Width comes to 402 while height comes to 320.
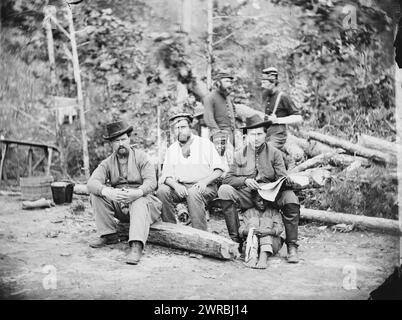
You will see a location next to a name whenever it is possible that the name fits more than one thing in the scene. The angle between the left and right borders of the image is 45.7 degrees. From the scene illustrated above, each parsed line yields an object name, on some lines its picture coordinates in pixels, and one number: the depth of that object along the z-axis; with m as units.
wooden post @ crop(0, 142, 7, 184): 6.86
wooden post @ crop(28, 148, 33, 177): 7.15
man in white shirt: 5.44
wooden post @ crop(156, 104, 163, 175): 7.05
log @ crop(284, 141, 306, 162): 7.05
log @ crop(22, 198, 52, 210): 6.59
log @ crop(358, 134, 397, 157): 5.85
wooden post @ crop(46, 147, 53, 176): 7.53
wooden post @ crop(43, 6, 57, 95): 6.07
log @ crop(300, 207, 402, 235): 5.36
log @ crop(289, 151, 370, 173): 6.48
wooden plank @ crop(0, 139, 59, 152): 6.82
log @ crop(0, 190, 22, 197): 6.92
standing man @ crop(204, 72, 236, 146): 6.45
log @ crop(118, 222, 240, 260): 4.85
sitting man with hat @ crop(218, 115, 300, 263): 5.17
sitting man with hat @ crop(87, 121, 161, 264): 5.03
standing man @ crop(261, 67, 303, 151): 6.22
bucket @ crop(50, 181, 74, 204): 7.00
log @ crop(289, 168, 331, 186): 6.49
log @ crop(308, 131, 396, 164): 6.01
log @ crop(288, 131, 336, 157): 6.90
